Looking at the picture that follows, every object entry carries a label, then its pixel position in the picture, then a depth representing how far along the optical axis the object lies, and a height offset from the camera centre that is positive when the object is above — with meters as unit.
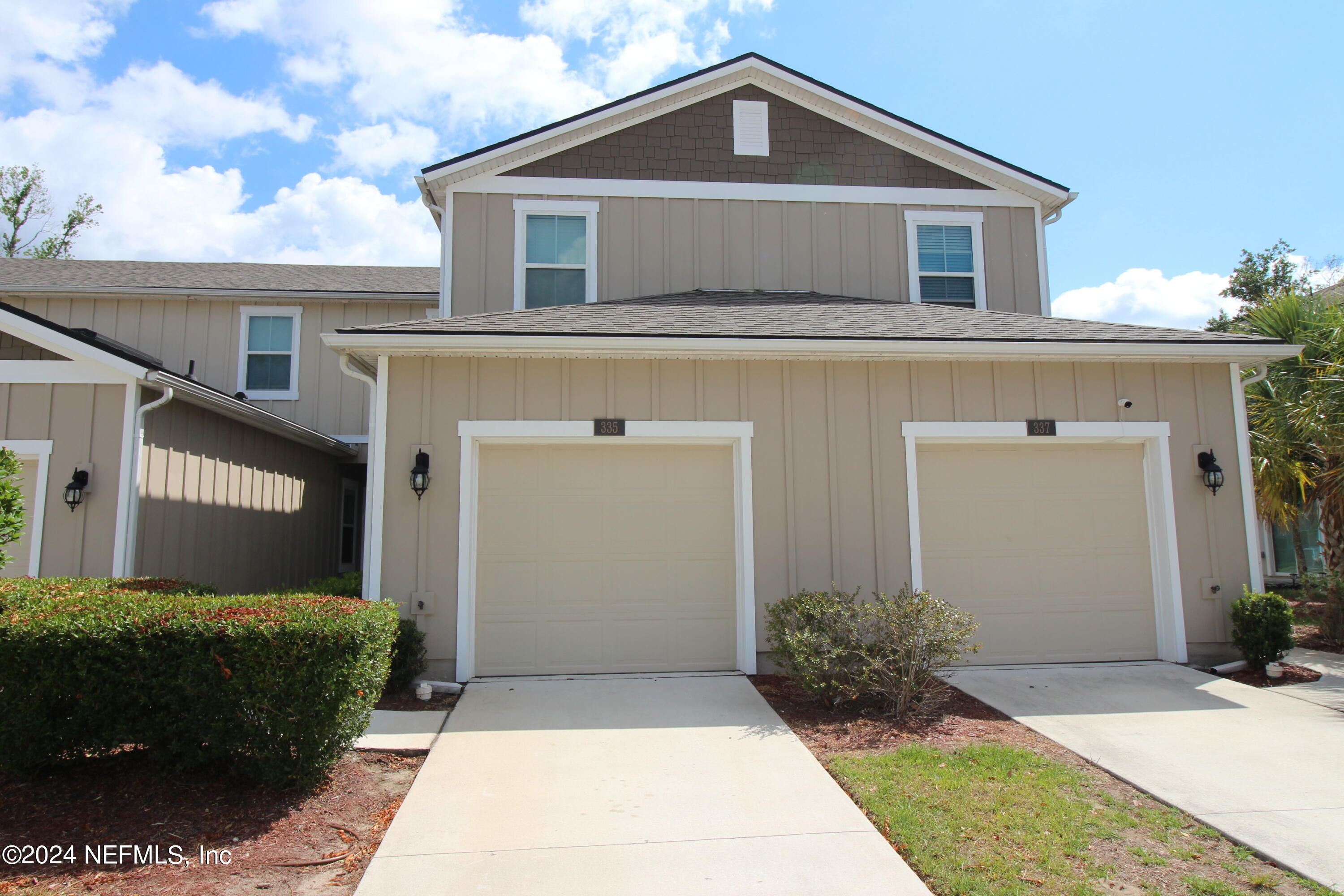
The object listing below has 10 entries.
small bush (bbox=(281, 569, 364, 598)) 8.25 -0.48
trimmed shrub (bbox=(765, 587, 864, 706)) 6.29 -0.89
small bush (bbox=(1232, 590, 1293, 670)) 7.62 -0.91
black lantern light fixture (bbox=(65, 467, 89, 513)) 7.86 +0.52
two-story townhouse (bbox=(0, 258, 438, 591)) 8.01 +1.44
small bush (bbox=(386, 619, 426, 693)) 6.89 -1.01
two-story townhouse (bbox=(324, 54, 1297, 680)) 7.55 +0.56
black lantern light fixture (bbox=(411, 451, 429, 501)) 7.33 +0.57
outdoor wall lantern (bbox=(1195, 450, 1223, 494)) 8.09 +0.60
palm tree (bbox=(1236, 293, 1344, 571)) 9.62 +1.35
